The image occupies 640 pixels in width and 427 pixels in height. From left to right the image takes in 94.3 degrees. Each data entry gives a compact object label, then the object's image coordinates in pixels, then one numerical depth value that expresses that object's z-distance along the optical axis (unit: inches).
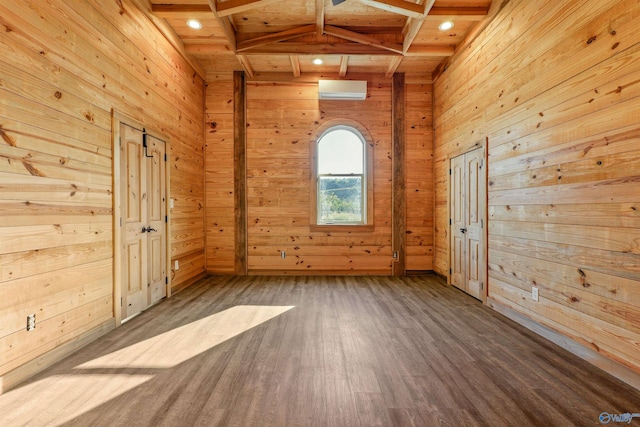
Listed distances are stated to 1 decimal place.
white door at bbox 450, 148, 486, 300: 149.4
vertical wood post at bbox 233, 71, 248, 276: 206.7
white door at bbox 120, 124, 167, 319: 123.7
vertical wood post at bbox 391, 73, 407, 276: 207.8
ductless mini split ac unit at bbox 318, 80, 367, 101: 200.4
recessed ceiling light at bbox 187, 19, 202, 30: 149.1
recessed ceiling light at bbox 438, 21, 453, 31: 152.3
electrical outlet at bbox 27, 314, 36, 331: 81.8
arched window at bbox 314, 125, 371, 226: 212.5
